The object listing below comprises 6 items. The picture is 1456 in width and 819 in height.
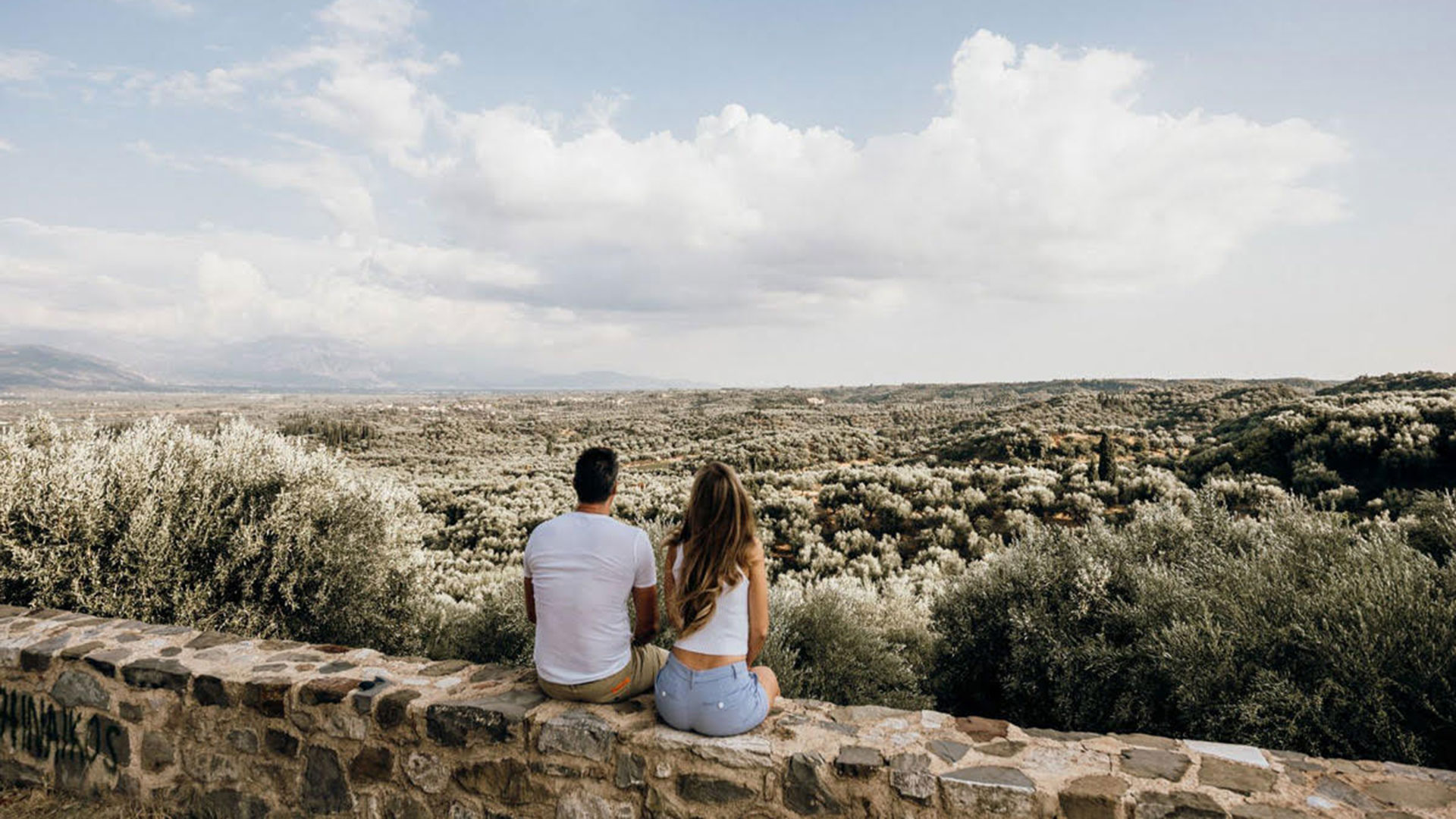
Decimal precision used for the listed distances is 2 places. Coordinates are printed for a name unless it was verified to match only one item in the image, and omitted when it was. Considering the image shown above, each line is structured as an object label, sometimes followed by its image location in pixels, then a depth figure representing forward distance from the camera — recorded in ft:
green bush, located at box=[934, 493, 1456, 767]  12.58
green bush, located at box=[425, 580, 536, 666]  21.49
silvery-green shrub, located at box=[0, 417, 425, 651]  17.90
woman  9.57
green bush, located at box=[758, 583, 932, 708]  20.04
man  10.52
